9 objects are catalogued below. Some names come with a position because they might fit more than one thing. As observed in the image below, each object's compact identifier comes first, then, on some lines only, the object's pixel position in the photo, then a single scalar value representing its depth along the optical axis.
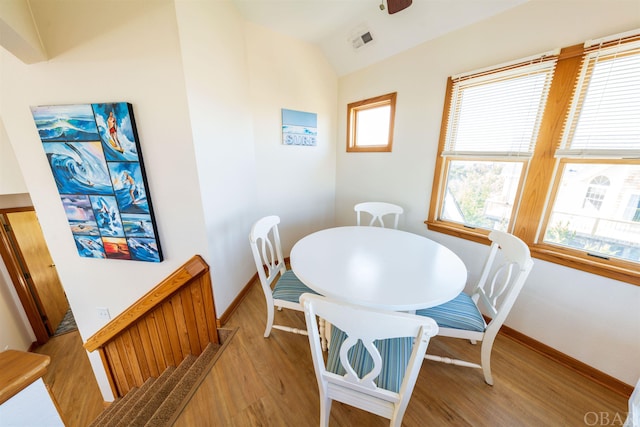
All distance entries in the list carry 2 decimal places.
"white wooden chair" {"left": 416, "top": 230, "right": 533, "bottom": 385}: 1.17
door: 2.80
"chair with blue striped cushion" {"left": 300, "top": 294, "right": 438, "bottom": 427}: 0.71
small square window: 2.31
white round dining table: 1.04
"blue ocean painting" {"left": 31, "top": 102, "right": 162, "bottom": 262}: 1.43
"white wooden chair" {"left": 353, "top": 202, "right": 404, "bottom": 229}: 2.23
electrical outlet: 1.91
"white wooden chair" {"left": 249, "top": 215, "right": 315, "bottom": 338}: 1.48
